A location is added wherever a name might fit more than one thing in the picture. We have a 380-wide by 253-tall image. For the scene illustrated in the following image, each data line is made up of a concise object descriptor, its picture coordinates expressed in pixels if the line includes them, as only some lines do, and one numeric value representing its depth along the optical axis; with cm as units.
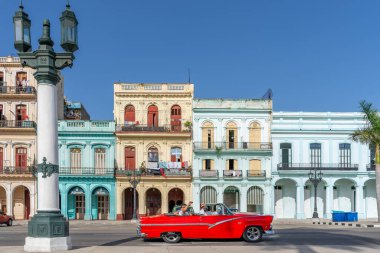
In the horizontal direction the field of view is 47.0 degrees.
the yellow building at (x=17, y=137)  4003
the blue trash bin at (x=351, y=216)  3359
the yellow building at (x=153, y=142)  4122
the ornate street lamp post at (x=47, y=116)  1267
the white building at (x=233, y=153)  4147
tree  2994
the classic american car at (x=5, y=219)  3125
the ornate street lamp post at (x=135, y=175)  3896
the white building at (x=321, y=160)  4128
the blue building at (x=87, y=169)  4072
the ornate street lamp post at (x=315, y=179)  3531
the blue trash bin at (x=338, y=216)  3324
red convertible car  1562
